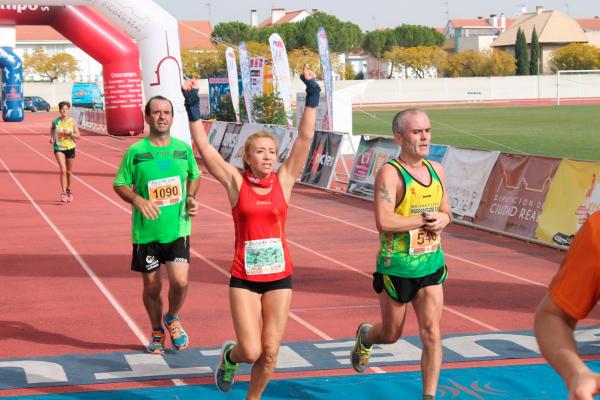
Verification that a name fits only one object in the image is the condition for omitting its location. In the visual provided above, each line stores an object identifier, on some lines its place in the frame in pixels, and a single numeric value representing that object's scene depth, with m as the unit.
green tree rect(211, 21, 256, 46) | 150.88
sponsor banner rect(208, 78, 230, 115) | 39.38
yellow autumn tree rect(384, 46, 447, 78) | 122.88
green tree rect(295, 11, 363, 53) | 142.50
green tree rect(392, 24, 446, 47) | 151.50
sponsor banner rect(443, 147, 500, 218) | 15.83
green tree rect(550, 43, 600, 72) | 103.06
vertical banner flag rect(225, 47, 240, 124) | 36.06
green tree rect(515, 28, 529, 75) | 107.56
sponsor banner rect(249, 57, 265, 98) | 33.66
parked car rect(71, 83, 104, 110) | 82.56
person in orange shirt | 2.71
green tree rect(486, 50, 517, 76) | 105.88
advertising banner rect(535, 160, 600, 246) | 13.12
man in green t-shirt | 8.12
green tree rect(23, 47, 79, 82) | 122.56
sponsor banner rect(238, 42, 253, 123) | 33.22
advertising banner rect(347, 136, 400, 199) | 19.63
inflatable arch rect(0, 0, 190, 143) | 23.67
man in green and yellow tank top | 6.46
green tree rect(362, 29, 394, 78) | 151.00
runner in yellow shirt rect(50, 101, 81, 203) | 19.77
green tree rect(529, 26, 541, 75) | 106.31
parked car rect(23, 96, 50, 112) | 84.25
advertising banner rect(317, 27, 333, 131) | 26.92
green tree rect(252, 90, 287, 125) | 32.94
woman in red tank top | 6.27
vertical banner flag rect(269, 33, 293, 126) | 30.00
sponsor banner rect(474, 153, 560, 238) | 14.30
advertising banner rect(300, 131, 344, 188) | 22.17
